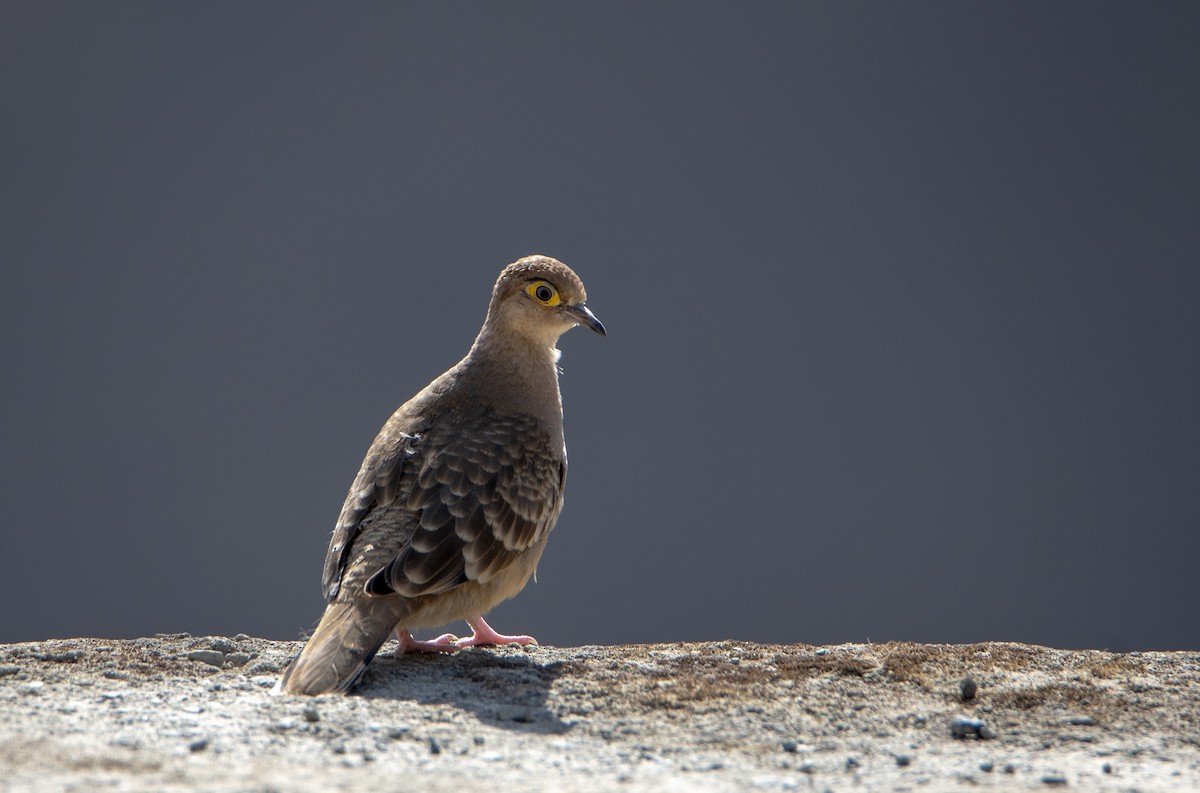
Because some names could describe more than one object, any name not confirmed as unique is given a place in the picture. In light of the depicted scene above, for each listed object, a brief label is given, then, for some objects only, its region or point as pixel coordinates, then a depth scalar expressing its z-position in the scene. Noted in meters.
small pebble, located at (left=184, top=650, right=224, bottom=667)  10.80
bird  10.21
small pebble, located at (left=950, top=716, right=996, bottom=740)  8.80
